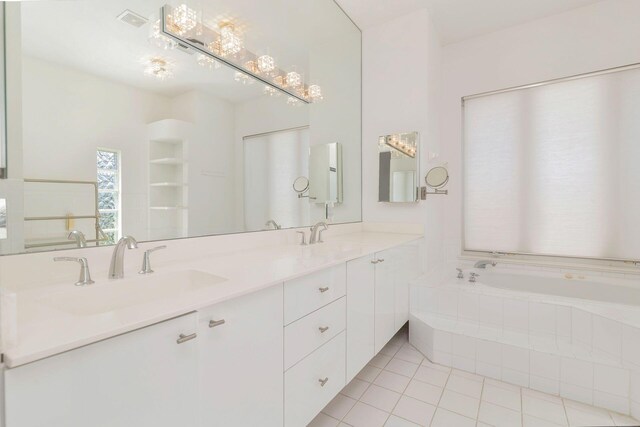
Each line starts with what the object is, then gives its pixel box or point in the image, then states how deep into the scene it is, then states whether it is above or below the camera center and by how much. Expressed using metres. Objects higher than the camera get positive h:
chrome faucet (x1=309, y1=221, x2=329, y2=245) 2.07 -0.15
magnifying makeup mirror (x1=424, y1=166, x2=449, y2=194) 2.42 +0.29
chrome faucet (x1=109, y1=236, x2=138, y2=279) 1.01 -0.16
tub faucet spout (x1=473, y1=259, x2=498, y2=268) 2.85 -0.52
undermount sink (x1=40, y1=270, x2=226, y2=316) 0.88 -0.27
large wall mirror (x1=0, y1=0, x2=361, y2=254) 0.96 +0.42
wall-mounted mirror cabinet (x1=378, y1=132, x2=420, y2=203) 2.57 +0.40
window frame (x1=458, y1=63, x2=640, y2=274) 2.46 -0.43
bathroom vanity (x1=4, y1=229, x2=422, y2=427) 0.56 -0.36
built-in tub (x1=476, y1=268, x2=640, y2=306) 2.27 -0.64
